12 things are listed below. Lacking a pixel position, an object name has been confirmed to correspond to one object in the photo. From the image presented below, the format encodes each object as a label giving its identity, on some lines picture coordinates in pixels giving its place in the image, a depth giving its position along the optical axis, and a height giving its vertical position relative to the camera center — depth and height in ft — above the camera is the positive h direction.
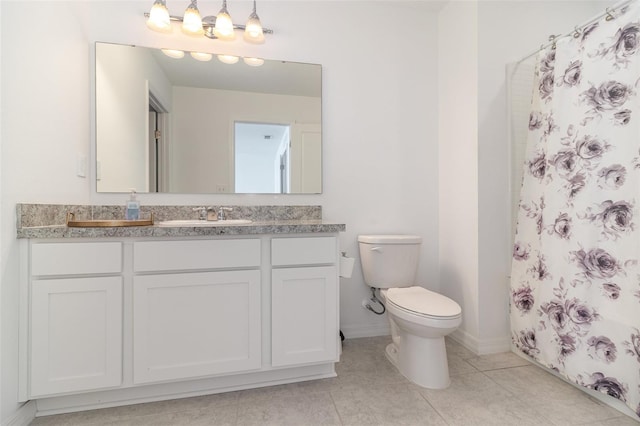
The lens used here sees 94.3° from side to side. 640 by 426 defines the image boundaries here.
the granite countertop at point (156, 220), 3.90 -0.12
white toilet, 4.69 -1.54
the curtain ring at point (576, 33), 4.64 +2.86
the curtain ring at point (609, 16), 4.19 +2.84
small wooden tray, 4.13 -0.13
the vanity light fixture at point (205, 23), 5.55 +3.73
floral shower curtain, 3.96 +0.06
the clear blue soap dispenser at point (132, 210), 5.04 +0.07
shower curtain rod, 4.08 +2.91
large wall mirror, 5.74 +1.87
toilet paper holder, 5.18 -0.91
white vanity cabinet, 3.93 -1.44
